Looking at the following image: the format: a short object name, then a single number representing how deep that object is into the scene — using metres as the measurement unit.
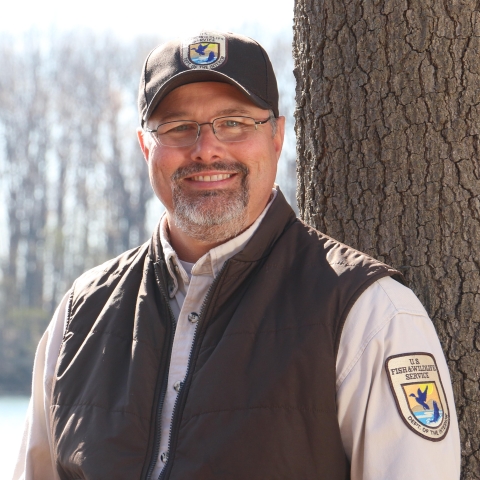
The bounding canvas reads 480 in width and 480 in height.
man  2.84
